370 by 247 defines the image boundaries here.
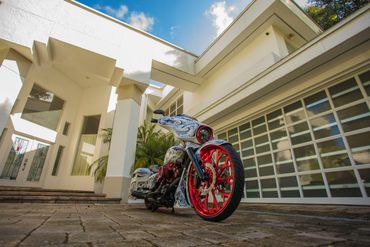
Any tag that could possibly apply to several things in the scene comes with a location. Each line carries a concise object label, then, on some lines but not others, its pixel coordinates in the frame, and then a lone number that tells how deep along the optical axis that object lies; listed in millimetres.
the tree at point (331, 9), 9391
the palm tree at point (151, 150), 6691
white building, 3859
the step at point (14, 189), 5710
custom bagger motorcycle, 1826
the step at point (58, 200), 3814
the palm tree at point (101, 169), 7387
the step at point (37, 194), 4137
